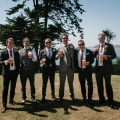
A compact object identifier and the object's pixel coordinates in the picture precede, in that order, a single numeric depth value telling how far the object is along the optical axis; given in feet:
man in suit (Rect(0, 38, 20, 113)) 23.81
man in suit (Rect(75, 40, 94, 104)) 25.05
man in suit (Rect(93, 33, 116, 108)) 23.98
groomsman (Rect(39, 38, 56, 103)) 25.75
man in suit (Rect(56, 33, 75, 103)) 25.90
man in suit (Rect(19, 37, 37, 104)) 25.07
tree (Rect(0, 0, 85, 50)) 81.71
